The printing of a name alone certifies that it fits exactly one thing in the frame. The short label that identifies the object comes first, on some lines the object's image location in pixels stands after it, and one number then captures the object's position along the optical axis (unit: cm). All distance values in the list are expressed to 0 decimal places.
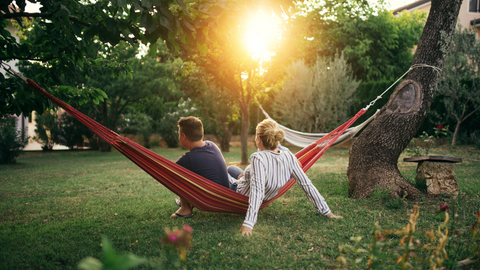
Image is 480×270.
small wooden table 319
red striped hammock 241
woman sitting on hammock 237
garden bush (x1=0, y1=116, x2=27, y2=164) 721
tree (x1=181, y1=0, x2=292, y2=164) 653
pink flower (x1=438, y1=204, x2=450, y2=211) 135
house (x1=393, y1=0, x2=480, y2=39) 1553
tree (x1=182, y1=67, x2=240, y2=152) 1123
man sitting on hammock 268
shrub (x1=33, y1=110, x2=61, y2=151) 1112
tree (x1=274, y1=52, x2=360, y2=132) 1051
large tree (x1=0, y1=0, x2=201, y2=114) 182
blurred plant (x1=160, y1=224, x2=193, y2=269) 91
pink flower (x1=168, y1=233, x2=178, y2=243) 90
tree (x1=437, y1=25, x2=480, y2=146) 877
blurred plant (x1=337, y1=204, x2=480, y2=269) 123
